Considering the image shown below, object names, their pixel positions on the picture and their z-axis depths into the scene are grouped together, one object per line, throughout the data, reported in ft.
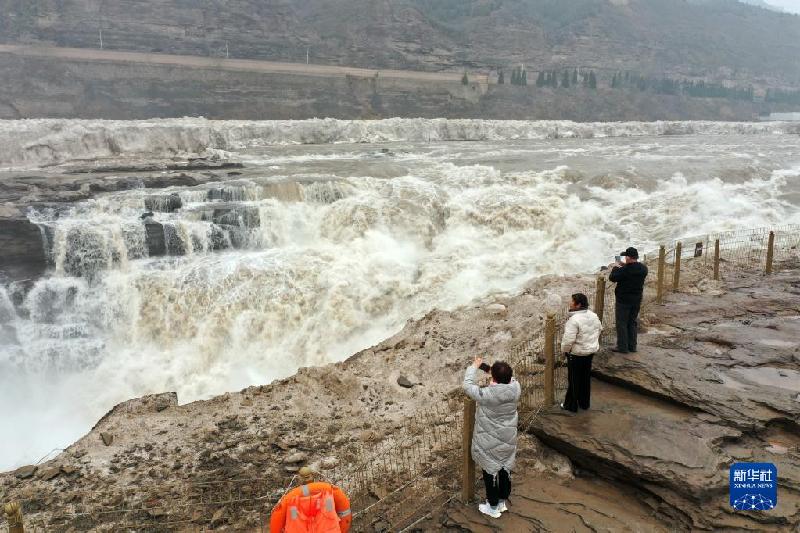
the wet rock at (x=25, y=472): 20.17
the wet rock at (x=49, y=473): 20.04
